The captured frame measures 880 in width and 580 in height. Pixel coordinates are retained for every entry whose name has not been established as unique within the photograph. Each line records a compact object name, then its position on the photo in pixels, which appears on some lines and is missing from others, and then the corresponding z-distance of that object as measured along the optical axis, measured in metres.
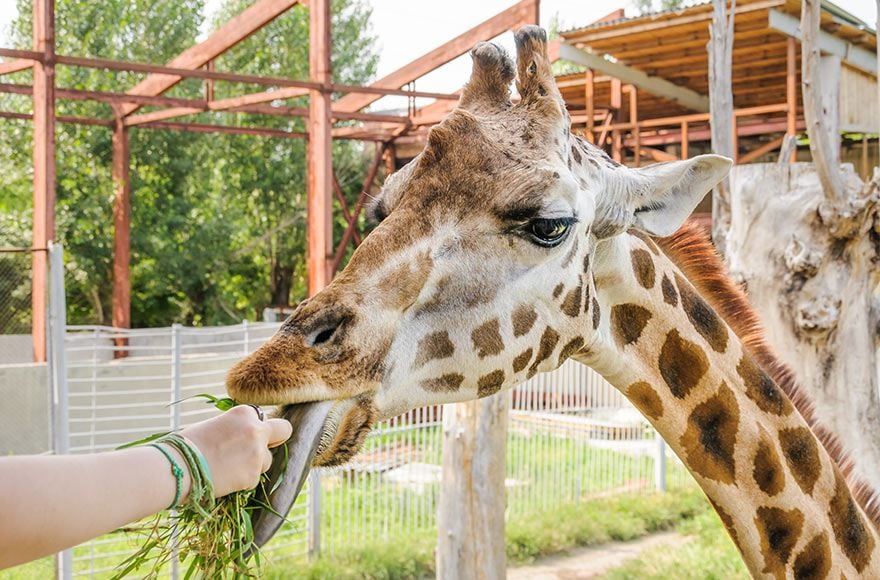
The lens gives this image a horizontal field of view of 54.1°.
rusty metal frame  9.65
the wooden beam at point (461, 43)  10.52
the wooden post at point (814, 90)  3.71
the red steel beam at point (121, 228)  13.80
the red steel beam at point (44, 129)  9.59
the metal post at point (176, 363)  6.29
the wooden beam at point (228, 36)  10.62
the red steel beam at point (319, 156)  10.42
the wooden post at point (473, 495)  5.21
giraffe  1.66
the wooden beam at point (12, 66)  11.34
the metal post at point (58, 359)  4.79
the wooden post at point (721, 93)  4.46
